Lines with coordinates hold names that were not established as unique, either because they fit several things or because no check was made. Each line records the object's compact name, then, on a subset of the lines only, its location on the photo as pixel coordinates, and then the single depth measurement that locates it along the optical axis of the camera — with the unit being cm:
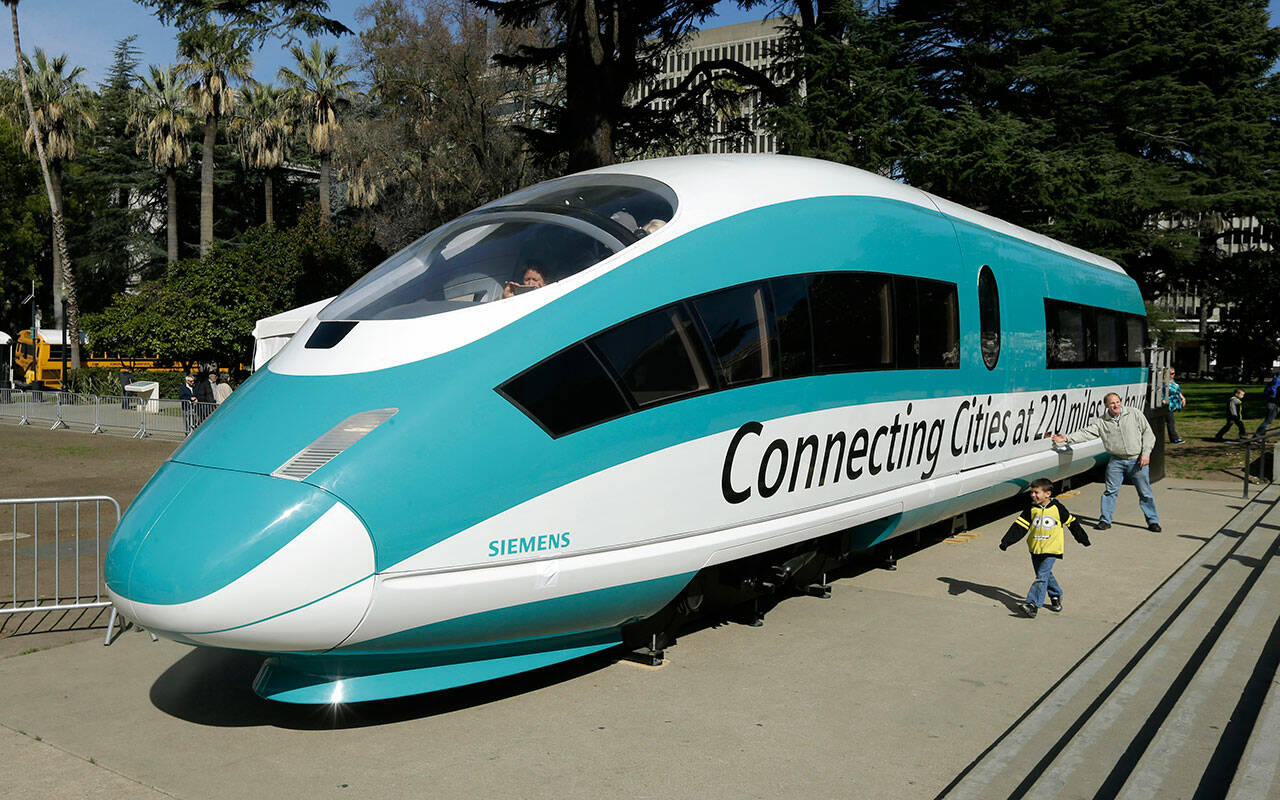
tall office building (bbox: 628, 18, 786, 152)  8281
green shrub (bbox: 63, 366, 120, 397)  3585
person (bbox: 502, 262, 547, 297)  575
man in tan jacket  1154
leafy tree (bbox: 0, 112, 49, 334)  4734
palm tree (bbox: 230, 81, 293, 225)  4534
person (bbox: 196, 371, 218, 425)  2203
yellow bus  4756
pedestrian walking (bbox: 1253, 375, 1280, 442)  2141
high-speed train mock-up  485
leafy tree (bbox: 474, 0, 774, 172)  1702
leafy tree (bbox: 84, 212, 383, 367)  3231
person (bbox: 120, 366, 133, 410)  3563
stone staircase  457
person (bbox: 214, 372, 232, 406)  2116
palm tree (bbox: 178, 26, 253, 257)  3906
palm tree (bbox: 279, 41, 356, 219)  4103
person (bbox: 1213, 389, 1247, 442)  2216
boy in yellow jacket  769
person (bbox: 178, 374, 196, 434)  2250
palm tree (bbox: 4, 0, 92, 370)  3847
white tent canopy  1875
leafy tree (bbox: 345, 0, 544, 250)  3338
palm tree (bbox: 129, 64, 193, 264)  4344
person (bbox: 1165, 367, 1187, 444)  2141
